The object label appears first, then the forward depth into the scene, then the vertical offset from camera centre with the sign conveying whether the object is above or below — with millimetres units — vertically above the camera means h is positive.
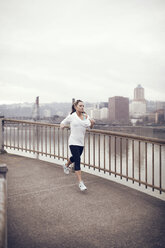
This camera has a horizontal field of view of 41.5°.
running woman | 4152 -212
